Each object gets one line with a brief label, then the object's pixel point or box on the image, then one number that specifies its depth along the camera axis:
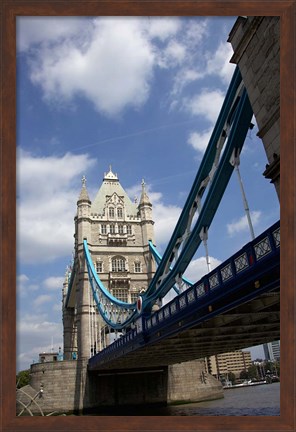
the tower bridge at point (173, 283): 8.55
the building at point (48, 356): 79.95
